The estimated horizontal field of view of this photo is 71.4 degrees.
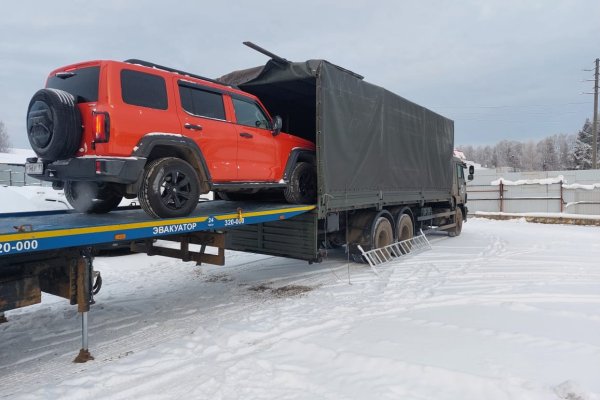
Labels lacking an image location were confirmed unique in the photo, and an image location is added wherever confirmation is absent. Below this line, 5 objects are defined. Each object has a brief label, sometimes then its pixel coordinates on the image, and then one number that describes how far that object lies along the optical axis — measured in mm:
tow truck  3457
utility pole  28719
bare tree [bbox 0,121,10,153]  96375
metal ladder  8211
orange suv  4129
